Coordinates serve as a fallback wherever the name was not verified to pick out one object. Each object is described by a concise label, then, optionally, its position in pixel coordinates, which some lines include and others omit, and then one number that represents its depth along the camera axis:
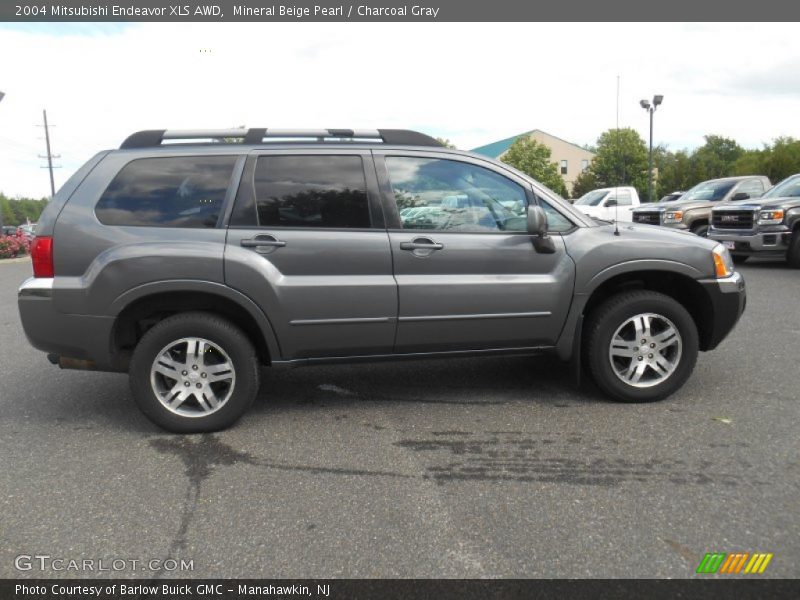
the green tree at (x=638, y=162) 61.57
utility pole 57.28
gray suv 3.80
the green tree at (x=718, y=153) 82.56
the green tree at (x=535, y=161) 75.31
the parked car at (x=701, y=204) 14.69
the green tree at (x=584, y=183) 62.35
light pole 18.67
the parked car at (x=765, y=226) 11.62
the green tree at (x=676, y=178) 59.91
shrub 21.14
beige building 91.81
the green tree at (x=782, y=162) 33.03
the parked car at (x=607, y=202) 18.20
